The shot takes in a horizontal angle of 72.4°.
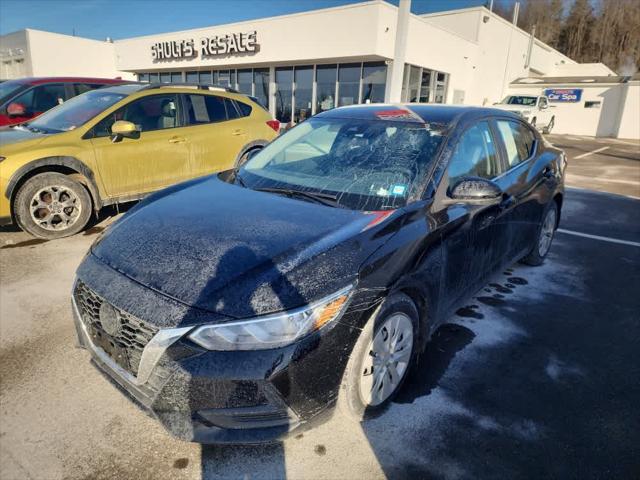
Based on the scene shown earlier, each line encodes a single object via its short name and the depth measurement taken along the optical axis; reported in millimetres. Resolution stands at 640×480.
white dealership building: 16875
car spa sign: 27375
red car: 7332
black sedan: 1825
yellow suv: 4879
